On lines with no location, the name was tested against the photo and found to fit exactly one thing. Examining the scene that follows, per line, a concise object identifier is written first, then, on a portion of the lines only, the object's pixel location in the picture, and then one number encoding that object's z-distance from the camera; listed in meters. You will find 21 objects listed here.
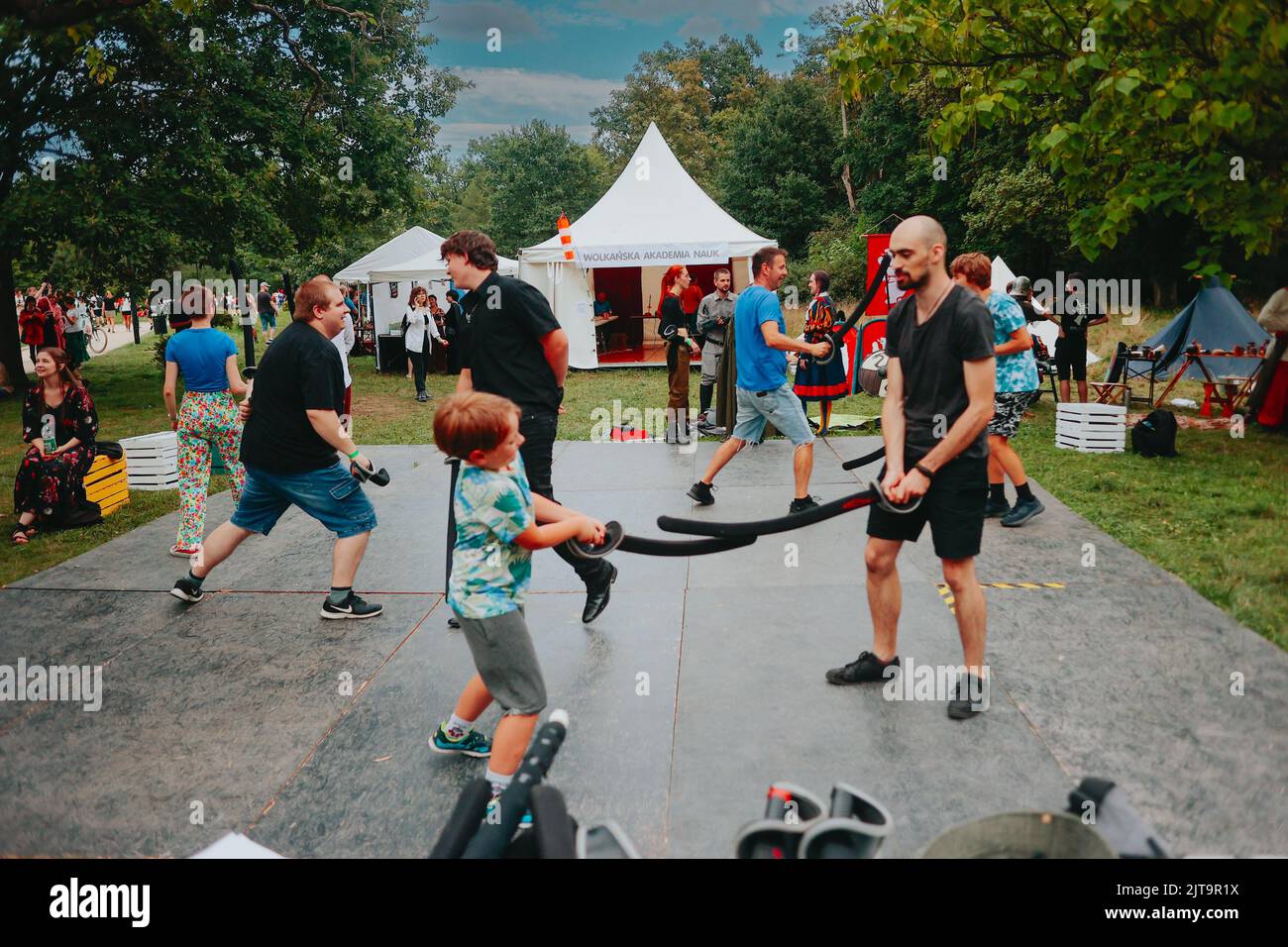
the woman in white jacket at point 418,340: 16.05
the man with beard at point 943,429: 3.74
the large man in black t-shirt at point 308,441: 4.93
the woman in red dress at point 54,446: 7.52
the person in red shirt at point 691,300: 15.94
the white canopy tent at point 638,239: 18.50
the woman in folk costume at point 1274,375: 11.05
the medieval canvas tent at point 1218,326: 14.62
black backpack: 9.59
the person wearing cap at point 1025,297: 11.70
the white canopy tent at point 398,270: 20.36
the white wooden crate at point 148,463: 9.16
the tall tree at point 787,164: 44.41
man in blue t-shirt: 6.95
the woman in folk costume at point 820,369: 10.52
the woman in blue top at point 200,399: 6.10
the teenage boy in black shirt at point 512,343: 4.54
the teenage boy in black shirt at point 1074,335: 12.18
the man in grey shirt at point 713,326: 11.23
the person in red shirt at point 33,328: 18.11
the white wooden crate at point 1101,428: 9.95
